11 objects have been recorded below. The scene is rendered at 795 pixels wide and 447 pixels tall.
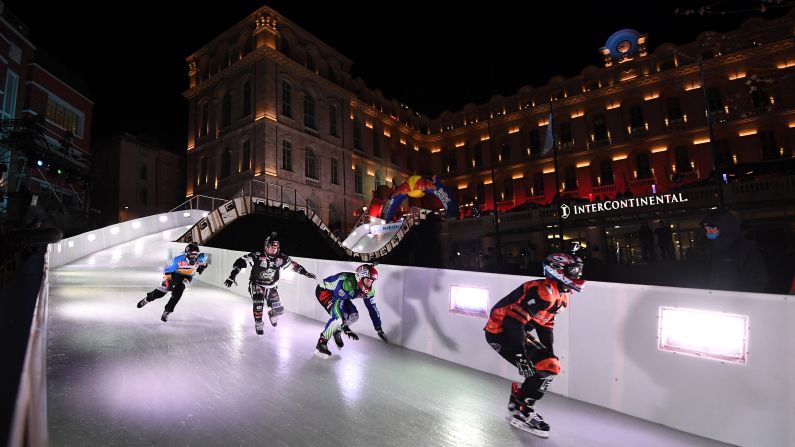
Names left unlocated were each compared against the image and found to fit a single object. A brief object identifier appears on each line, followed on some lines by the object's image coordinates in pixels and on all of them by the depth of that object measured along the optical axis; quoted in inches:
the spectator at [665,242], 660.1
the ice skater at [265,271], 313.7
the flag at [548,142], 1014.1
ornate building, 1323.8
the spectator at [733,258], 280.1
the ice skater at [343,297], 262.4
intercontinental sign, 886.0
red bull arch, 1190.3
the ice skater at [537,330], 163.5
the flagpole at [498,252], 808.3
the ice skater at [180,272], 342.3
